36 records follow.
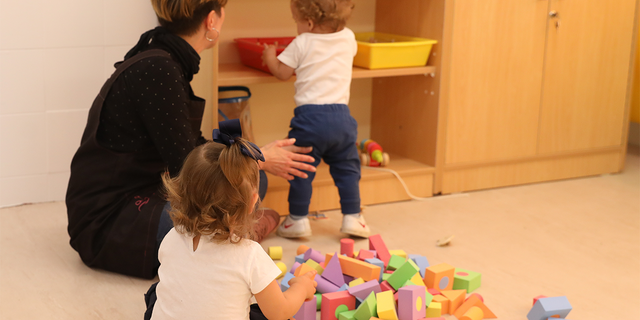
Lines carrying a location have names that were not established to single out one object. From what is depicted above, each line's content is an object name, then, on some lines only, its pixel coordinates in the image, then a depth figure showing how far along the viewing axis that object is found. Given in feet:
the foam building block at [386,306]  4.93
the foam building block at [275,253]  6.31
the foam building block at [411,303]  5.03
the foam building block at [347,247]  6.17
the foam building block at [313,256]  6.06
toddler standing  6.86
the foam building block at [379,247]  6.10
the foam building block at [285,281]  5.43
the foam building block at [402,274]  5.45
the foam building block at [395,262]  5.85
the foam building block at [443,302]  5.36
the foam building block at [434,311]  5.21
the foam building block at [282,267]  5.94
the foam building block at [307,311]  4.97
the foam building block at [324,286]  5.50
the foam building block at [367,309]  4.97
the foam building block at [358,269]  5.57
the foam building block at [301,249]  6.46
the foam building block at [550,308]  5.11
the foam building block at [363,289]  5.19
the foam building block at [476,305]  5.32
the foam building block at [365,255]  5.89
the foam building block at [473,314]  5.15
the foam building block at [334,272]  5.61
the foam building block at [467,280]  5.74
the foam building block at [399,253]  6.23
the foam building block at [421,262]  5.97
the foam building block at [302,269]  5.60
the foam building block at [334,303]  5.11
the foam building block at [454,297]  5.40
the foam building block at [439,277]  5.64
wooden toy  8.29
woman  5.61
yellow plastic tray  7.74
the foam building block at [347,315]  5.03
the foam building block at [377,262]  5.75
